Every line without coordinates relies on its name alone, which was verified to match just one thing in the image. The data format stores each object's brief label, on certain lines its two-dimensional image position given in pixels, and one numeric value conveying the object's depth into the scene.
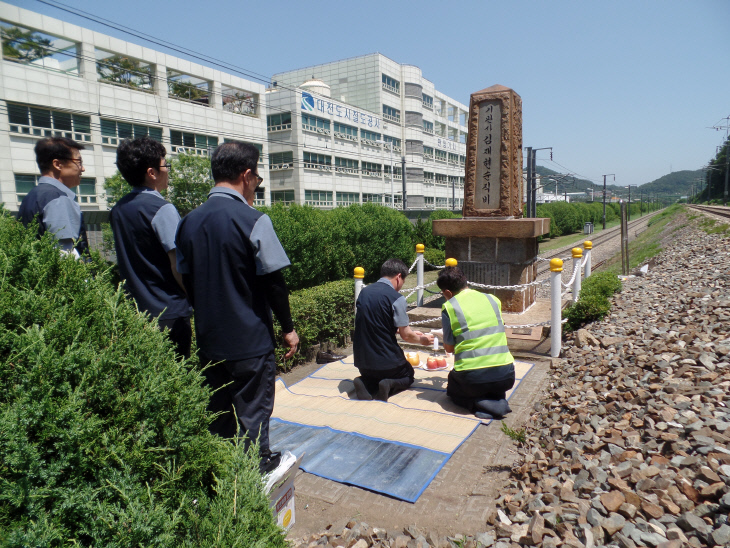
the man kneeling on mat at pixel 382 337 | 4.99
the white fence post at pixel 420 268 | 10.04
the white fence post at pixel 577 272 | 8.60
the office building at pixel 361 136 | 42.78
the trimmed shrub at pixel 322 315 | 6.69
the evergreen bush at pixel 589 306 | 7.61
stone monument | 8.77
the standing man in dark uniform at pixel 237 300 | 2.47
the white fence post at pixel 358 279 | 7.53
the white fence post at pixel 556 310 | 6.55
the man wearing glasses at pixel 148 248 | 2.78
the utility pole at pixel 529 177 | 27.43
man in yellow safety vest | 4.50
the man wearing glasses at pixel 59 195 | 2.67
